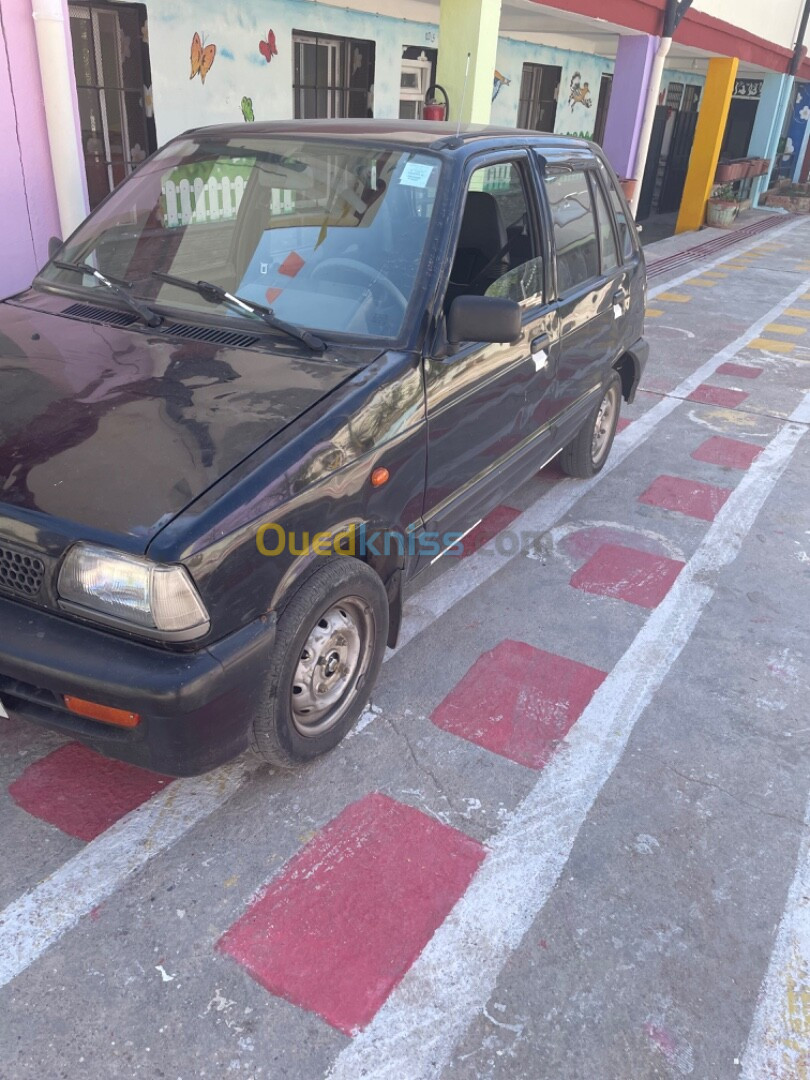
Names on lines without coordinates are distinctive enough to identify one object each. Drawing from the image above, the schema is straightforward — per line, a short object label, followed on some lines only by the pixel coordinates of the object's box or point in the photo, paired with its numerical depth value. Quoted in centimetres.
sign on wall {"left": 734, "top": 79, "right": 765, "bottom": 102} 2275
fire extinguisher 901
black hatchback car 227
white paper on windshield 318
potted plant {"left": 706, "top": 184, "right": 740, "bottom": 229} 1758
